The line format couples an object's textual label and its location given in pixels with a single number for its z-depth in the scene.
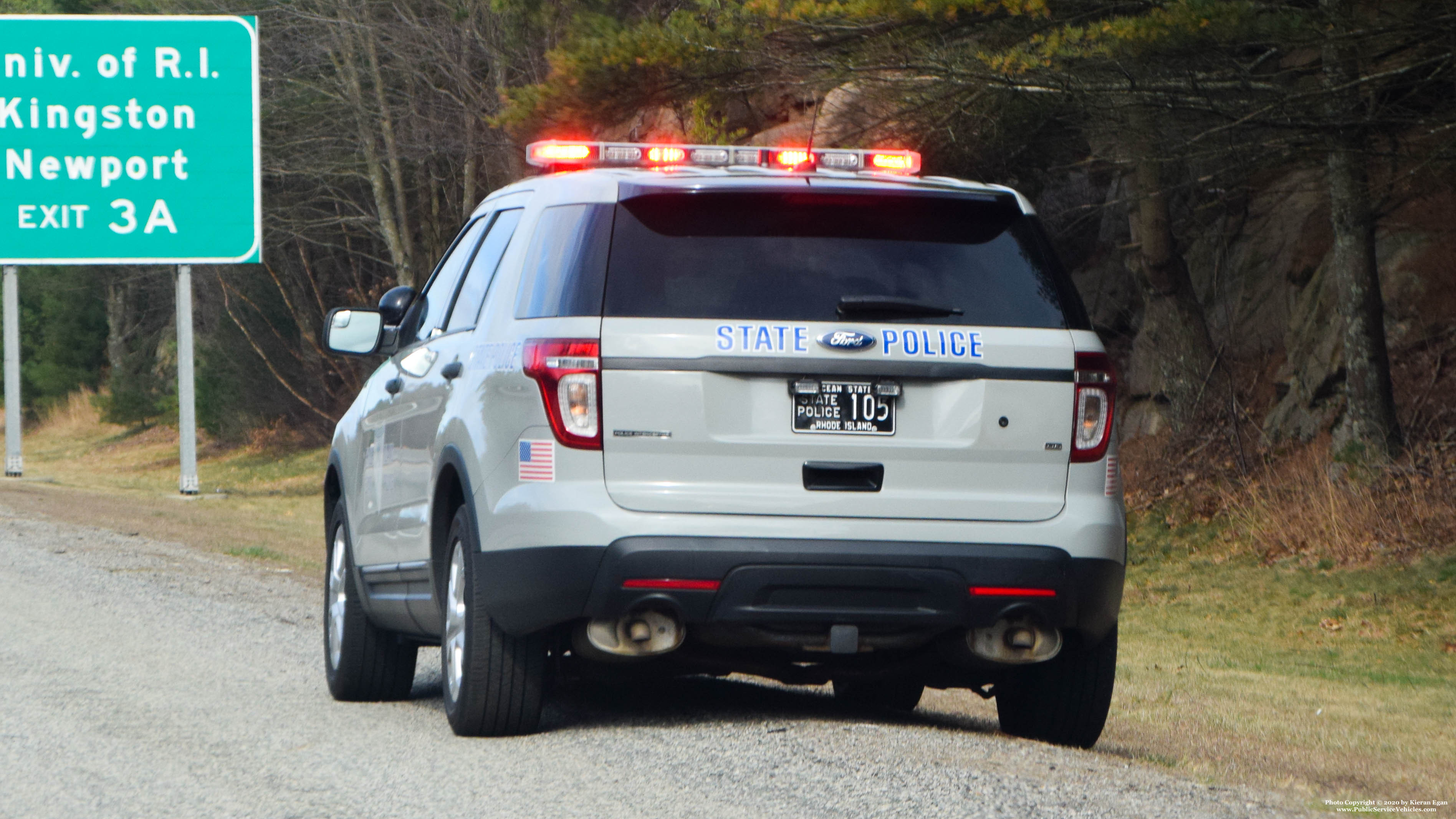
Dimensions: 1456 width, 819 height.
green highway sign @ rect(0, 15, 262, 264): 47.69
